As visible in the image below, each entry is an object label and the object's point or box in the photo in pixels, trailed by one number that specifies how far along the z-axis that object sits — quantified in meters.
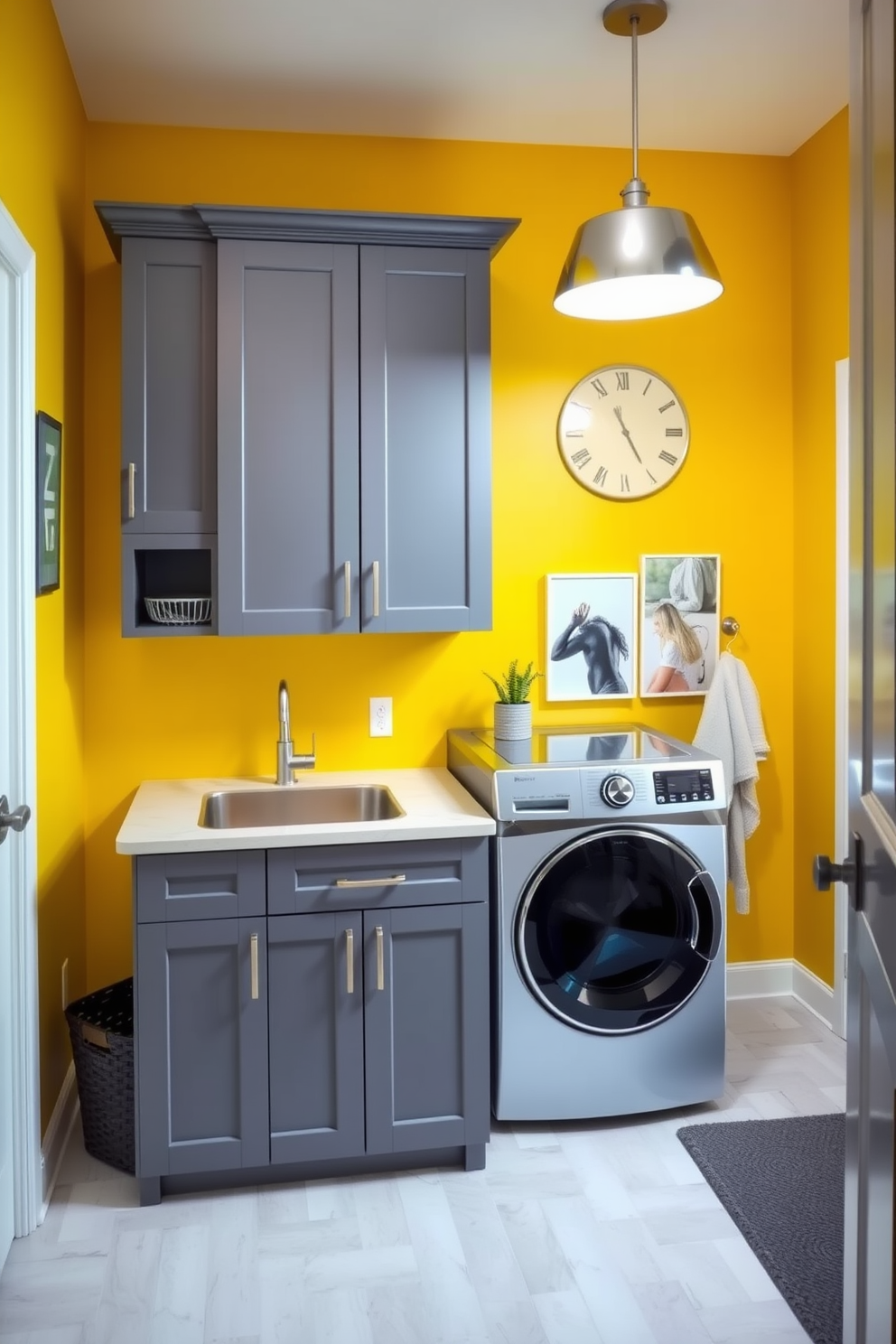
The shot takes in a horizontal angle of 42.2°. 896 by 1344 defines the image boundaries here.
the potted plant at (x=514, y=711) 3.13
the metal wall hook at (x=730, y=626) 3.64
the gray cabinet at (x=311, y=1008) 2.62
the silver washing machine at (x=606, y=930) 2.84
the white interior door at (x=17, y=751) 2.36
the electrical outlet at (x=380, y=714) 3.44
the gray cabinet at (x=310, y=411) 2.92
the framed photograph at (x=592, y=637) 3.53
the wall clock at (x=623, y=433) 3.50
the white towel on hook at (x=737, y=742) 3.48
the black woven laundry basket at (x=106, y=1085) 2.73
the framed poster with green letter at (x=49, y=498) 2.59
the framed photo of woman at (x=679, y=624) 3.59
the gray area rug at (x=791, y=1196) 2.29
